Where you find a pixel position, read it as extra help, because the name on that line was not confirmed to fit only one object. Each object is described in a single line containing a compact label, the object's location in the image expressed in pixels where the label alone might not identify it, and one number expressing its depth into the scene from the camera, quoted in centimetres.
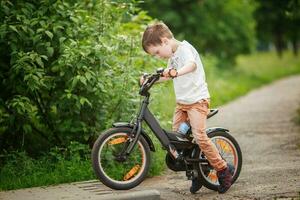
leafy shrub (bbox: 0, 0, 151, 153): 1159
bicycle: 963
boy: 976
